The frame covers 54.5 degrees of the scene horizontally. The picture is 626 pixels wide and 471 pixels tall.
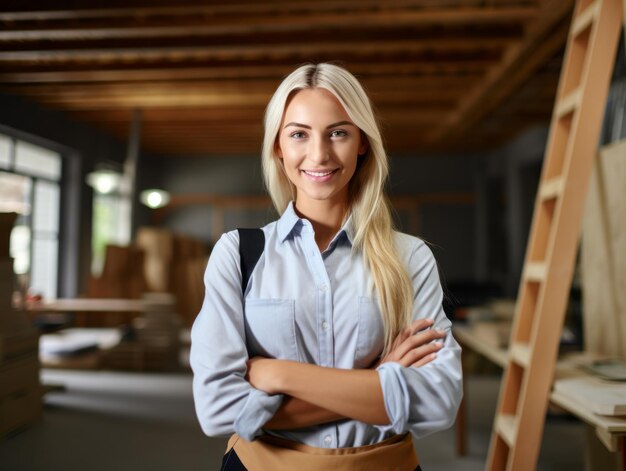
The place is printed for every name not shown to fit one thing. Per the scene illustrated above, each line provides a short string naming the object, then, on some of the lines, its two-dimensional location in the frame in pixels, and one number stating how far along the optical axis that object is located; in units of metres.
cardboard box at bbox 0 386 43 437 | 1.57
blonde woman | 1.08
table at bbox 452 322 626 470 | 1.70
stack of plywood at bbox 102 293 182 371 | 4.35
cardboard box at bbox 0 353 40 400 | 1.60
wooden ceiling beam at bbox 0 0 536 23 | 3.94
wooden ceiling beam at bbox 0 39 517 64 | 4.80
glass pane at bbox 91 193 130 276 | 8.92
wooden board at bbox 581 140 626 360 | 2.45
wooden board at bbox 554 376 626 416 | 1.72
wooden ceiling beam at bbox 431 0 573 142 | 4.25
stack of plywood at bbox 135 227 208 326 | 7.89
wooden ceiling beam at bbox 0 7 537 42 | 4.31
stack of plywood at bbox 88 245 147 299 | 6.85
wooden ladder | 2.16
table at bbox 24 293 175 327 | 5.11
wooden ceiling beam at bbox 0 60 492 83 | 5.54
